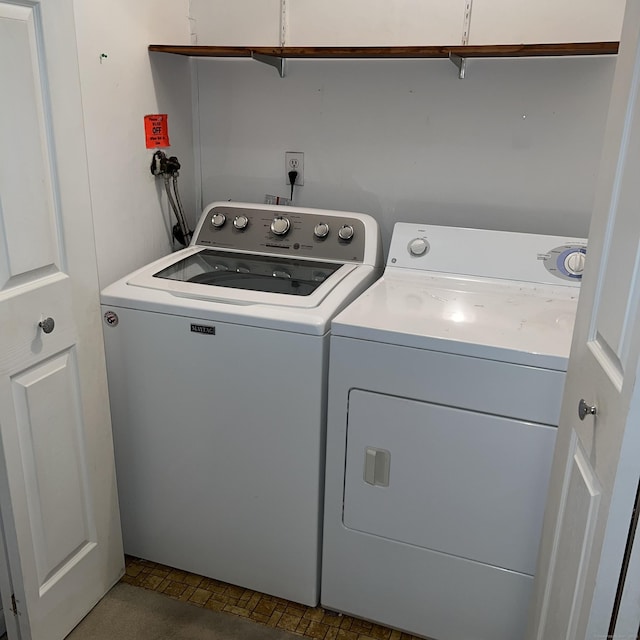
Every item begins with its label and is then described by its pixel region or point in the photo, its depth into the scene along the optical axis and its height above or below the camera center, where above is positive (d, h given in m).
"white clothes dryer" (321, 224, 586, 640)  1.51 -0.78
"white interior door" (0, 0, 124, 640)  1.41 -0.54
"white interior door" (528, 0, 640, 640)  0.96 -0.43
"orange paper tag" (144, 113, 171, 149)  2.07 -0.05
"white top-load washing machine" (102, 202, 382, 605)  1.70 -0.77
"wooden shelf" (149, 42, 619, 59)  1.70 +0.20
